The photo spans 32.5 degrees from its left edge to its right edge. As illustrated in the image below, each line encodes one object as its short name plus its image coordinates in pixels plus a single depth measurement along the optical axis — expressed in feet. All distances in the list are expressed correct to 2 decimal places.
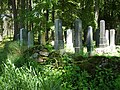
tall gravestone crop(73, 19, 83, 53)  24.13
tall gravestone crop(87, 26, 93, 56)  25.48
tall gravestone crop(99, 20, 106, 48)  30.39
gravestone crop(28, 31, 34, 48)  29.21
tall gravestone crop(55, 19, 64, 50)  23.45
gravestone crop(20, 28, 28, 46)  29.29
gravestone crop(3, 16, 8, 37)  96.57
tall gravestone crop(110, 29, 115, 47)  33.77
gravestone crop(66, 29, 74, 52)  29.22
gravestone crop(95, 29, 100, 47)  36.25
